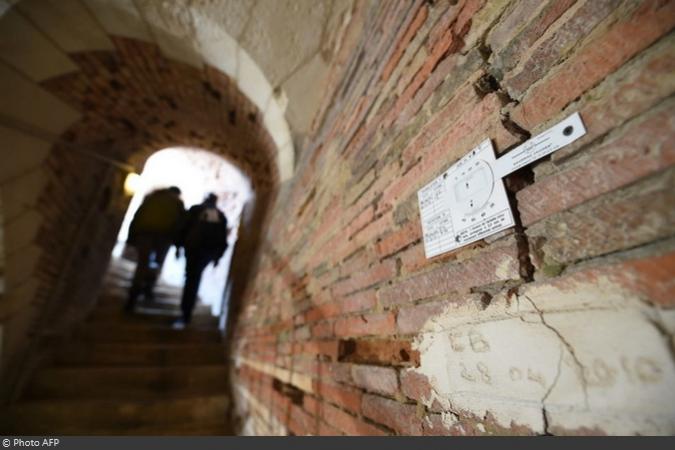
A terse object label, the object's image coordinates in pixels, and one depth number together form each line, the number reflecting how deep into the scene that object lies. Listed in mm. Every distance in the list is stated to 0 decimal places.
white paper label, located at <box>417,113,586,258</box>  536
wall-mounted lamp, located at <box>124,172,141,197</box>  4230
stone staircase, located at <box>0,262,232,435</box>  2695
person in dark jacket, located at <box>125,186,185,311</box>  4203
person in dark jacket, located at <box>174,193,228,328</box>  4086
